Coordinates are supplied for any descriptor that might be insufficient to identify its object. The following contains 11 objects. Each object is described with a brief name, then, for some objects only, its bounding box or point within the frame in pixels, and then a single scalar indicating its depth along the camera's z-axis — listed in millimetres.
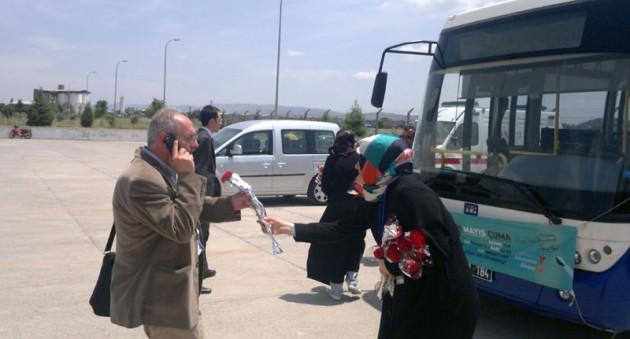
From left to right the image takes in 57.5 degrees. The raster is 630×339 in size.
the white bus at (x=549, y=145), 4258
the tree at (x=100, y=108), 58875
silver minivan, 12266
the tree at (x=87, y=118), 50719
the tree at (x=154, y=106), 56981
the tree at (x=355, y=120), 40028
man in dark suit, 6066
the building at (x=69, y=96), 89044
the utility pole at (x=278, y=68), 31938
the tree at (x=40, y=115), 47844
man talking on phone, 2691
